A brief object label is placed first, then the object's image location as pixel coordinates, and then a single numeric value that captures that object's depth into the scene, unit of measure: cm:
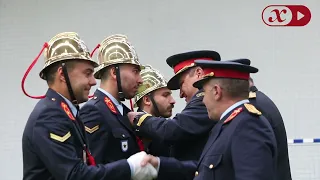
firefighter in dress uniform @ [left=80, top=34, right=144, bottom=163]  646
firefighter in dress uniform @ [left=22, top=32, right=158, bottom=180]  556
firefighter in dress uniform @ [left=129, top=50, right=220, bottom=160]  668
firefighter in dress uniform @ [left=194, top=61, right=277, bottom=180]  499
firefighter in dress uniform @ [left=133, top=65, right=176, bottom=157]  800
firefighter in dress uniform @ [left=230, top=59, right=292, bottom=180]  726
